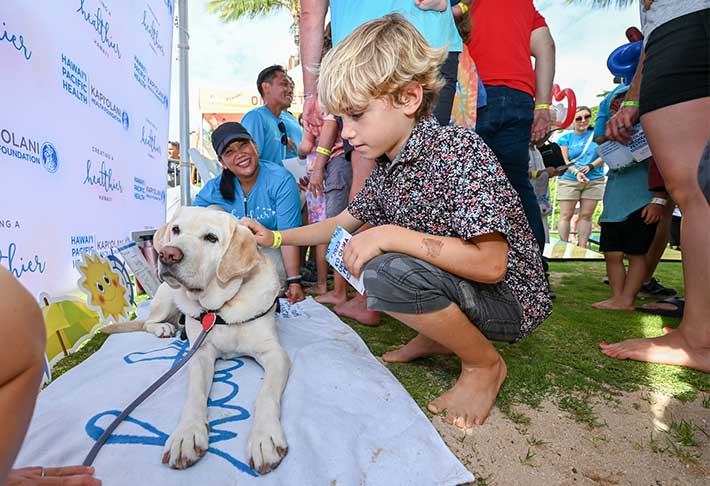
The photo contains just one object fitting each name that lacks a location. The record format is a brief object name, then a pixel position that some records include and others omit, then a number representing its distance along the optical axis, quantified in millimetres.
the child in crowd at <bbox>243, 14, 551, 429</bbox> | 1271
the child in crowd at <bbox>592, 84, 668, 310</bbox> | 2670
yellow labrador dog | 1446
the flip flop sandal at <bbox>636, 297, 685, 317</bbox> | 2467
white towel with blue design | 1008
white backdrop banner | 1593
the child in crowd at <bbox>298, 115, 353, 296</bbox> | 2766
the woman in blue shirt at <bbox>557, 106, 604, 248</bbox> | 5996
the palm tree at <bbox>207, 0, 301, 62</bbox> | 16250
